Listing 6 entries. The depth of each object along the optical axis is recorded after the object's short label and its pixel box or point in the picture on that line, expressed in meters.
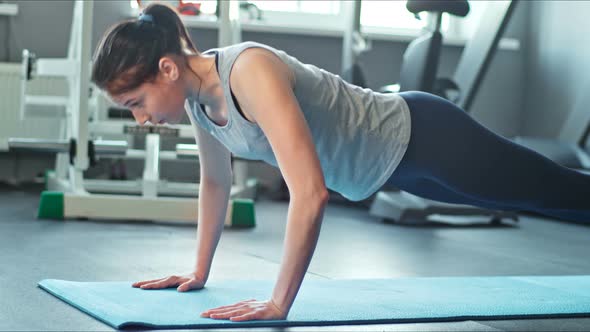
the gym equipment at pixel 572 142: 4.16
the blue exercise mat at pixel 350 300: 1.44
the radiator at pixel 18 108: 4.71
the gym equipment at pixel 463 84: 3.70
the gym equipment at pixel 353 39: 4.43
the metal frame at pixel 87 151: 3.21
